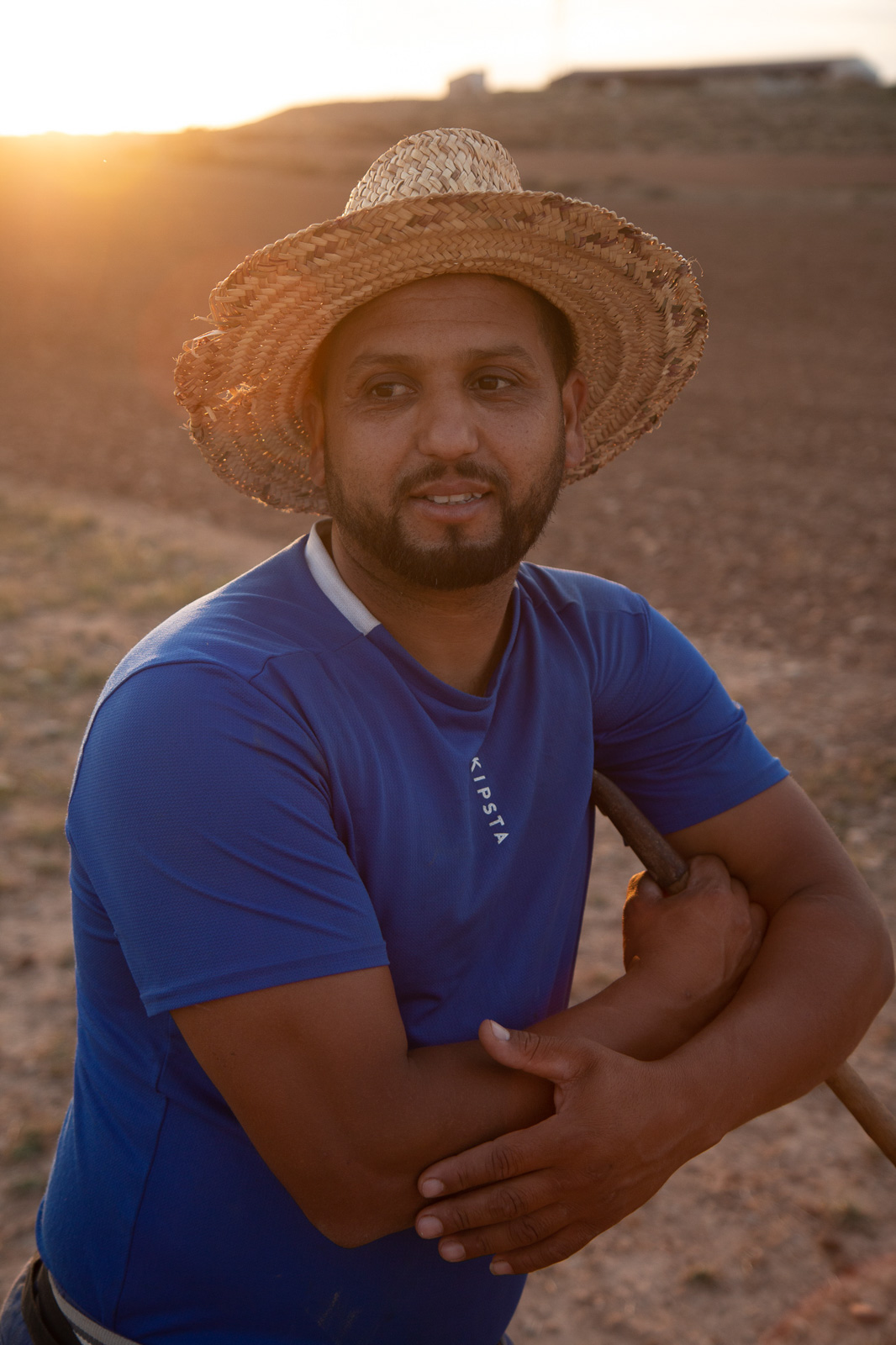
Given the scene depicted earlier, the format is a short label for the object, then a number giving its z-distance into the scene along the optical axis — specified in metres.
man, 1.41
